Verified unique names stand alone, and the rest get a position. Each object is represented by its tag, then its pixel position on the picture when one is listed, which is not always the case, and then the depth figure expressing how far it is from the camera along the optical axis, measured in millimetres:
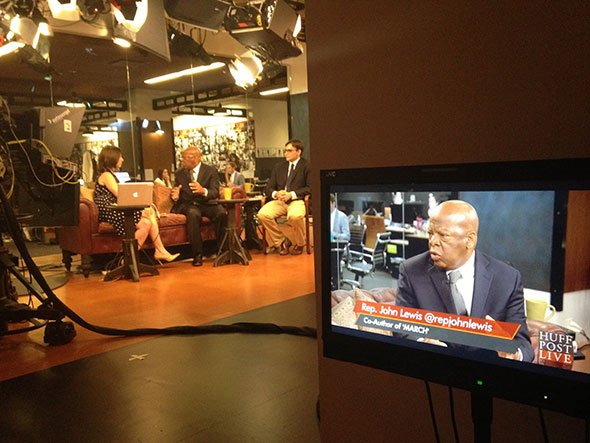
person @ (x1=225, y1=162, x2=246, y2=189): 8148
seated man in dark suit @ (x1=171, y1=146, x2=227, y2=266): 5836
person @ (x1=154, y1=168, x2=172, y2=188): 7772
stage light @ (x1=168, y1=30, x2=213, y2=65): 6328
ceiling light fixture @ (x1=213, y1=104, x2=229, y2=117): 9070
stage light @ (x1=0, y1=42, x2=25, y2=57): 5231
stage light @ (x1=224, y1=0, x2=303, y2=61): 5137
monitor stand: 1078
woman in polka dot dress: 5086
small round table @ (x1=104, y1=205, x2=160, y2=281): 4887
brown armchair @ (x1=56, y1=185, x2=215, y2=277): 5074
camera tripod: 2967
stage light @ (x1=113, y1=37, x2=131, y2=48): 4062
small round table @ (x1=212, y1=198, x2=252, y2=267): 5668
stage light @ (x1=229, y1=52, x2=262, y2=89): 6801
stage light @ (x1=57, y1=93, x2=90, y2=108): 7516
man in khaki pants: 6191
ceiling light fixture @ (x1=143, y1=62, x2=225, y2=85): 8266
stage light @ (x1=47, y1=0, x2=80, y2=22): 4407
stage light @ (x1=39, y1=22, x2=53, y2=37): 5314
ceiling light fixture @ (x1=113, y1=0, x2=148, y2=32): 3916
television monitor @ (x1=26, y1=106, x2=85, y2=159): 3170
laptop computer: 4762
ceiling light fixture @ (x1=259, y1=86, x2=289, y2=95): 9537
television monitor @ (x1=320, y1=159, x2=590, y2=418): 938
